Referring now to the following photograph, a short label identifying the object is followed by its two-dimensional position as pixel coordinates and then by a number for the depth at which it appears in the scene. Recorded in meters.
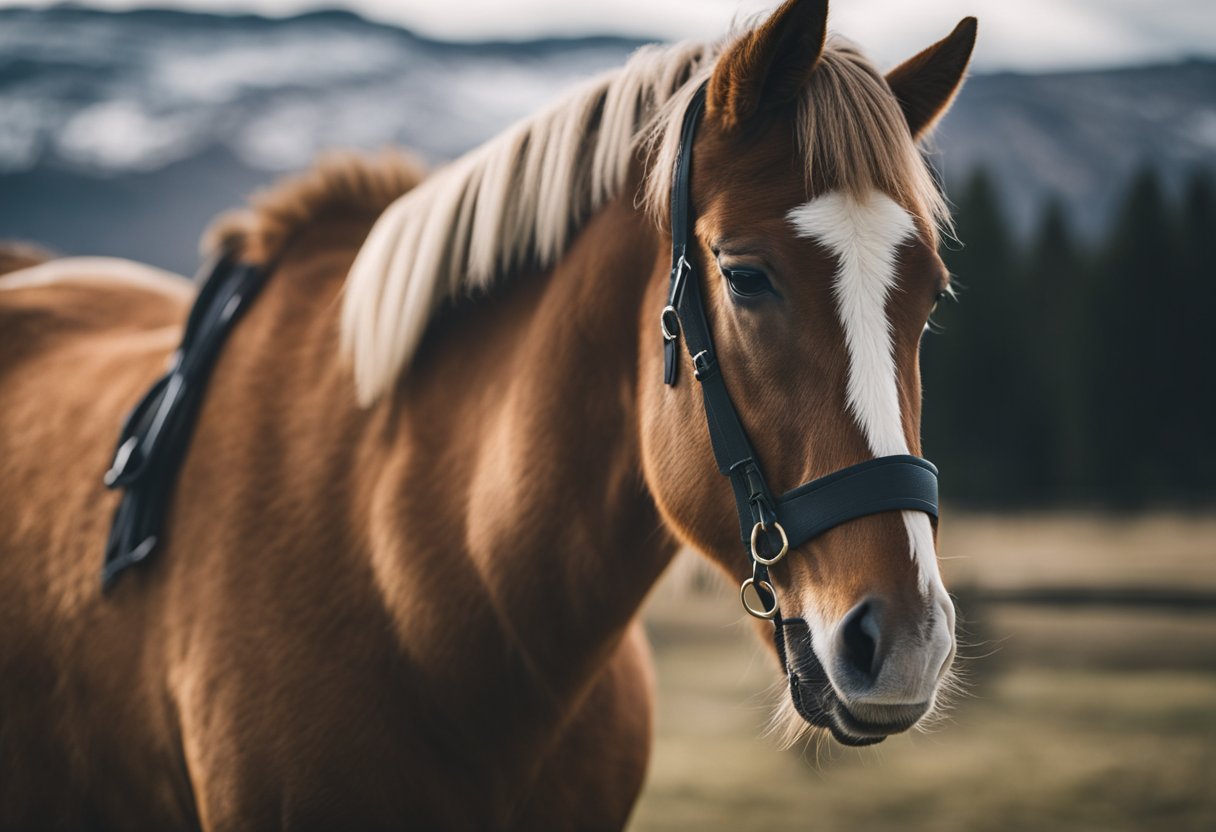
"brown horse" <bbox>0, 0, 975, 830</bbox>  1.50
